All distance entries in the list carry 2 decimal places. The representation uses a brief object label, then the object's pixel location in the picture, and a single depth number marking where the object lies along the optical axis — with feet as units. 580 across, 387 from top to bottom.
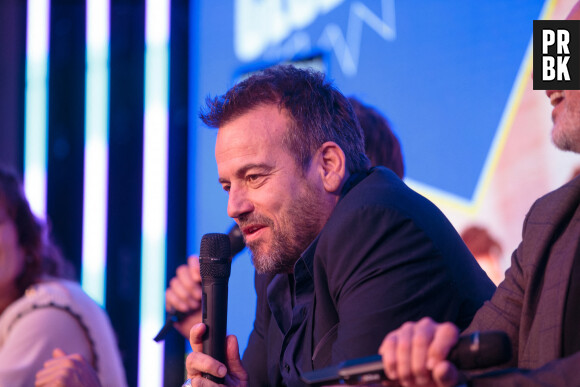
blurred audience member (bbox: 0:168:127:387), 14.94
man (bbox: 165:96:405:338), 13.42
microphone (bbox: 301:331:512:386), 5.57
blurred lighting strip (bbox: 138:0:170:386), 26.55
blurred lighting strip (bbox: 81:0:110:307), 27.89
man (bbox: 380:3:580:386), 5.72
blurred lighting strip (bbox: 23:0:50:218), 29.40
